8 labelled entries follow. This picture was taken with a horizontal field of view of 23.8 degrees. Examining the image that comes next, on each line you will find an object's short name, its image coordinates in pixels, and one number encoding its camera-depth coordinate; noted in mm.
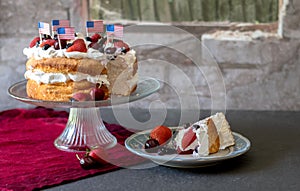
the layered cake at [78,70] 1263
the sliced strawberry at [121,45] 1321
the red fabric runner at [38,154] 1165
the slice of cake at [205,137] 1198
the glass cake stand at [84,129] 1328
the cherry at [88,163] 1204
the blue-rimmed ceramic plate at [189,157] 1178
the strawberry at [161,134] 1256
